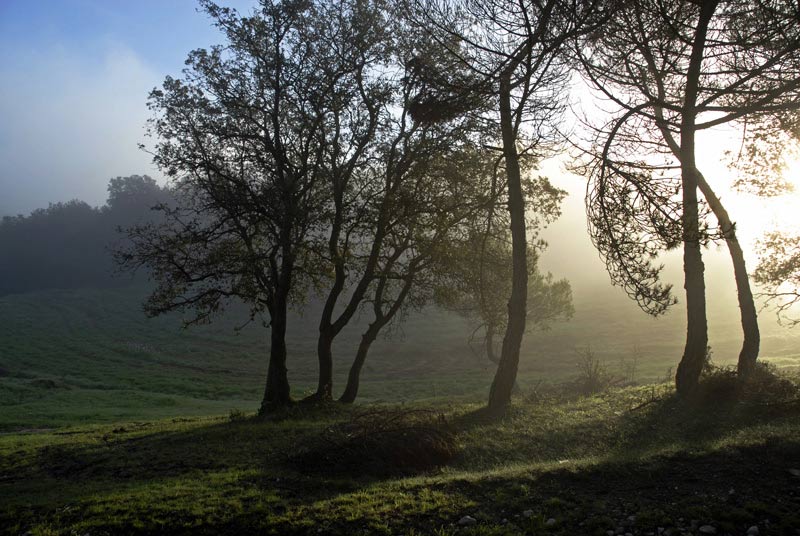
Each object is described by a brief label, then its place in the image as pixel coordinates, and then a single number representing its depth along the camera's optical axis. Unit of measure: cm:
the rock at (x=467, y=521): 709
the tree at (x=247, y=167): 1927
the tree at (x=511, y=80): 1244
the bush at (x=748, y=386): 1308
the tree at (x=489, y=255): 2003
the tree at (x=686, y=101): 1160
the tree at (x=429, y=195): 1847
